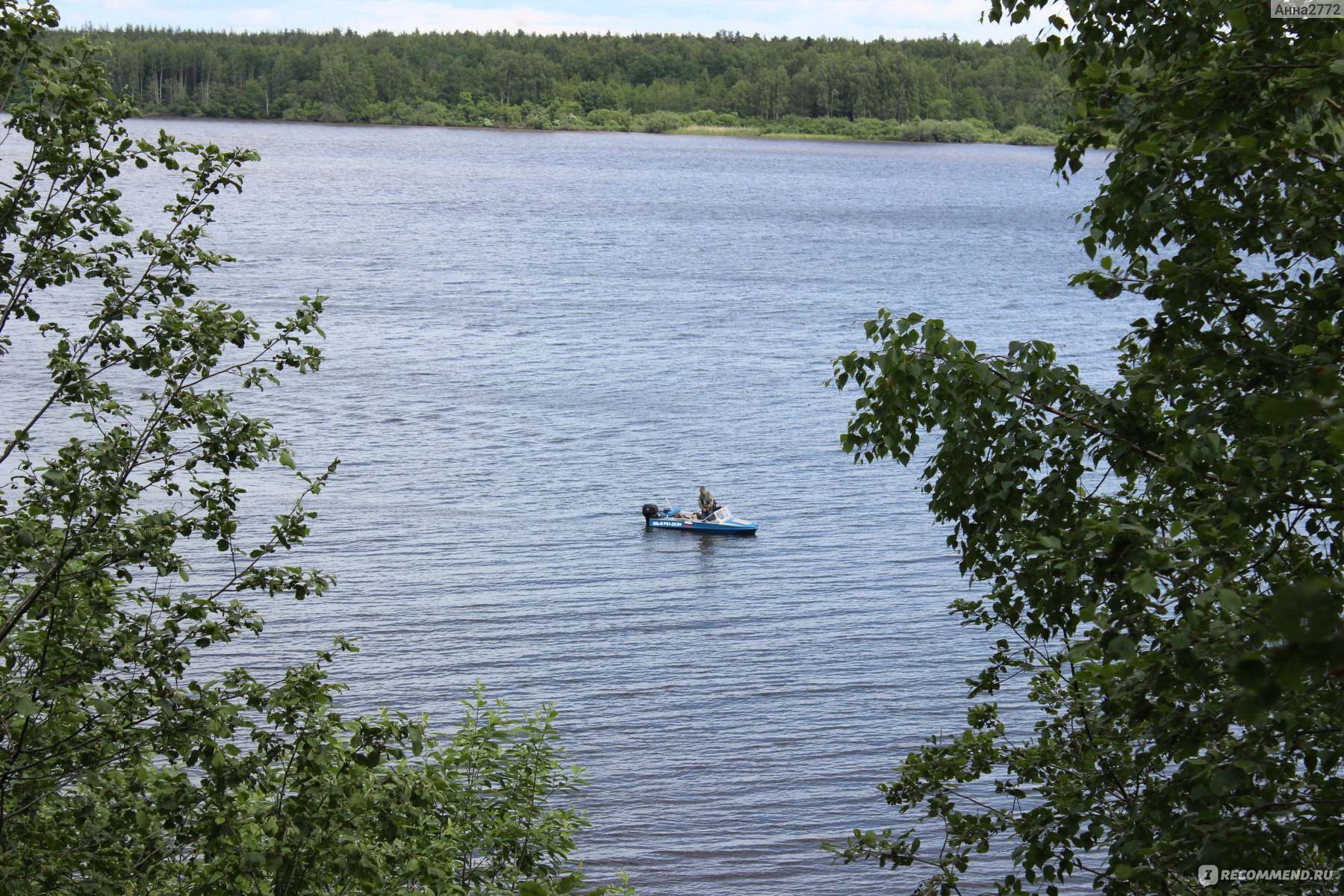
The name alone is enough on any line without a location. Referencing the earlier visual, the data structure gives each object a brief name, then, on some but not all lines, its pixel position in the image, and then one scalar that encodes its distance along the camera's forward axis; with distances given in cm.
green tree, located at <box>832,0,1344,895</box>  1105
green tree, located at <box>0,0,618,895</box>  1466
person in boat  6862
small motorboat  6731
